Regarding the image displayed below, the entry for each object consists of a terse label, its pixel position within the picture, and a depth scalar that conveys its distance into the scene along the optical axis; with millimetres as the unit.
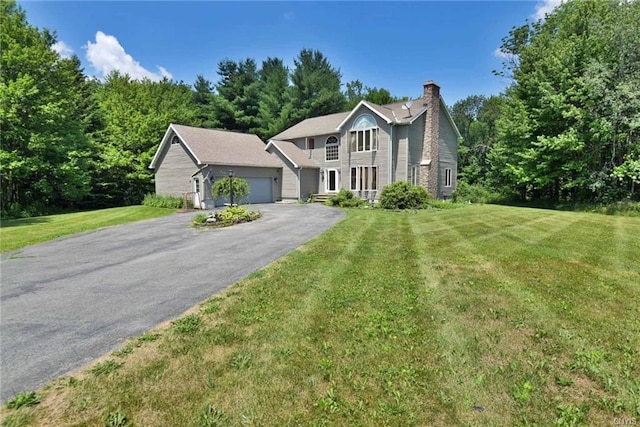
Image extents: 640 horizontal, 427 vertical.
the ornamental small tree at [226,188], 18500
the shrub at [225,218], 14641
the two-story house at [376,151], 23891
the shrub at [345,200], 22766
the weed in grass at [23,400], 3004
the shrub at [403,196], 20266
